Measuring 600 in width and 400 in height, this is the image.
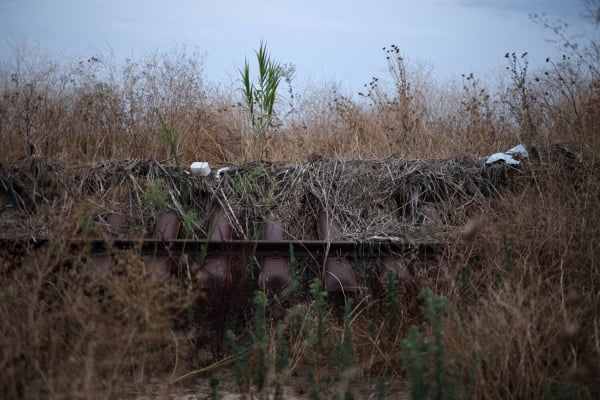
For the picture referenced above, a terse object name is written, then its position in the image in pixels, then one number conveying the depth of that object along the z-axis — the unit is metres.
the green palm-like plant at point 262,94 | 7.45
